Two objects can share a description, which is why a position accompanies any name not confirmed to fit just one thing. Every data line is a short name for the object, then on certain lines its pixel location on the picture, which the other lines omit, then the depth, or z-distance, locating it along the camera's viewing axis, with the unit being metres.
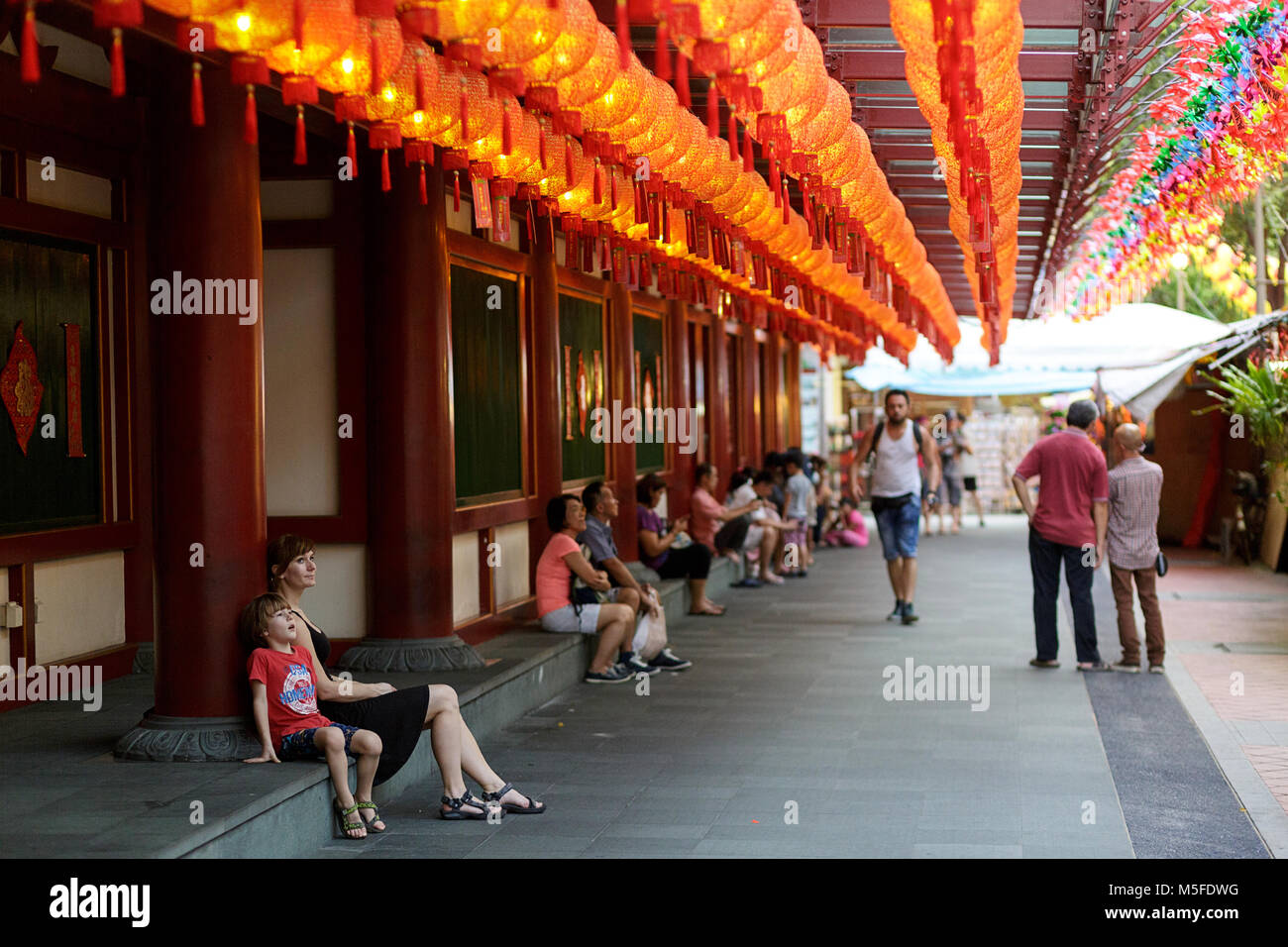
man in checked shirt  9.92
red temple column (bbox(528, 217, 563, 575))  11.19
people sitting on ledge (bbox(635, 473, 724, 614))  13.27
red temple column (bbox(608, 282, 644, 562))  13.73
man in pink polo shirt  10.07
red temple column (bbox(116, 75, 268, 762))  6.26
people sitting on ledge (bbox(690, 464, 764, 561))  14.95
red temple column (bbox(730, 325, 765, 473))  20.91
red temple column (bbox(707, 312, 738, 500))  18.61
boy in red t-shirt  5.95
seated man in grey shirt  10.18
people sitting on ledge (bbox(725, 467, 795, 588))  15.99
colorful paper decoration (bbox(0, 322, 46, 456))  7.16
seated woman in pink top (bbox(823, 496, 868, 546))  21.72
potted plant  14.98
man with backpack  12.62
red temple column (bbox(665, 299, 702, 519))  16.38
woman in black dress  6.14
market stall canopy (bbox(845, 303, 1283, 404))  18.09
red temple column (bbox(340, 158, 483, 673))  8.44
